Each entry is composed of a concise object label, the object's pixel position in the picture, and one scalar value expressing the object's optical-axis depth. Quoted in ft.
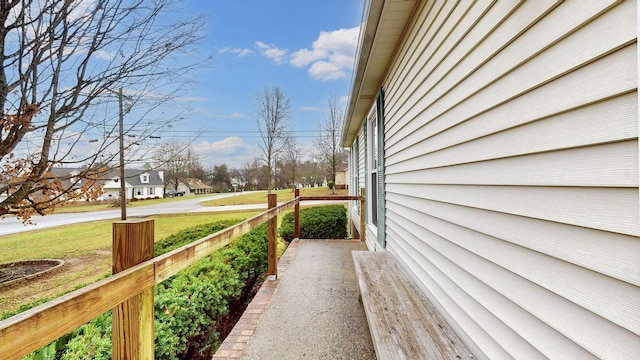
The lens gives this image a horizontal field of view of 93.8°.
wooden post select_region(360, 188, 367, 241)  19.95
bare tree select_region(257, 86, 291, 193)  74.02
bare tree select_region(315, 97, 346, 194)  79.66
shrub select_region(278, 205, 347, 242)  25.18
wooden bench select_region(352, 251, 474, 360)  4.84
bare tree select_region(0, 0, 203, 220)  8.85
